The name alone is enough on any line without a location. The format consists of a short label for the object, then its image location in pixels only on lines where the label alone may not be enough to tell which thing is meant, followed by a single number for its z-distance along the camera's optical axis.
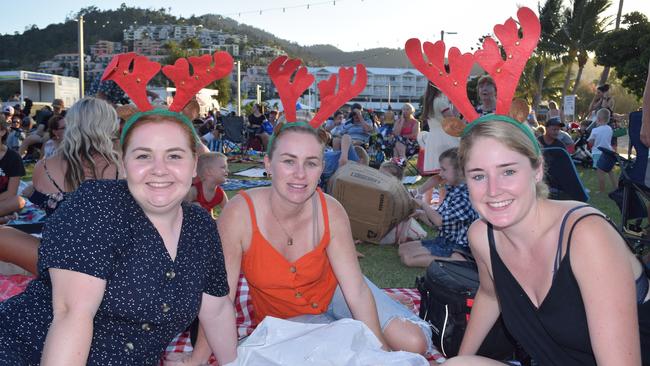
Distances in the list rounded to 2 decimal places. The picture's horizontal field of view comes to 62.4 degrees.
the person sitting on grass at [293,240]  2.71
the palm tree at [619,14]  21.86
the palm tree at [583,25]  38.16
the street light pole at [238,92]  32.26
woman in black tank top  1.80
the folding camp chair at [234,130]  16.47
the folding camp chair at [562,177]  5.12
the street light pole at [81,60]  16.27
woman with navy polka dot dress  1.80
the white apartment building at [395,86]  95.50
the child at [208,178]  5.28
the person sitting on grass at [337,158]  7.52
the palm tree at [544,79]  45.82
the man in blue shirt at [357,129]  12.05
